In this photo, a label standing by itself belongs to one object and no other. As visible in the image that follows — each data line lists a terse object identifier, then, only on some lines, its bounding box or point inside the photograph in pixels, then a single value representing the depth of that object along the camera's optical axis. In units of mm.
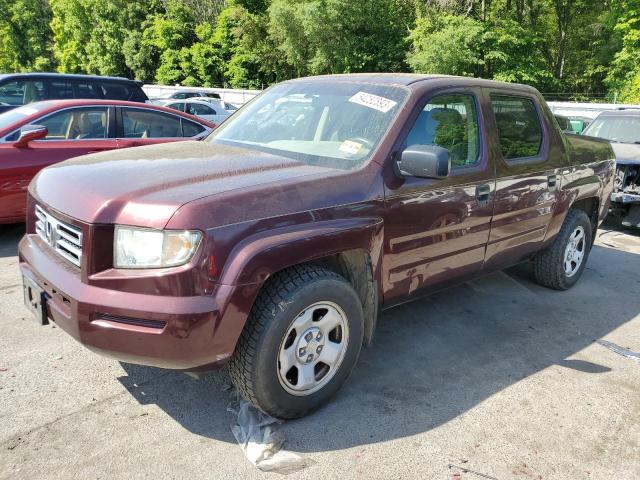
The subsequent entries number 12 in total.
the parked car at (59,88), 9102
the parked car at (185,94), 24203
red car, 5621
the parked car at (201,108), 16859
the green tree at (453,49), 26734
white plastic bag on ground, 2633
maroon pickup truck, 2465
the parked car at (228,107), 21008
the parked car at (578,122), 14700
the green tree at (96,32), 44438
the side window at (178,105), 16581
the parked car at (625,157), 7539
